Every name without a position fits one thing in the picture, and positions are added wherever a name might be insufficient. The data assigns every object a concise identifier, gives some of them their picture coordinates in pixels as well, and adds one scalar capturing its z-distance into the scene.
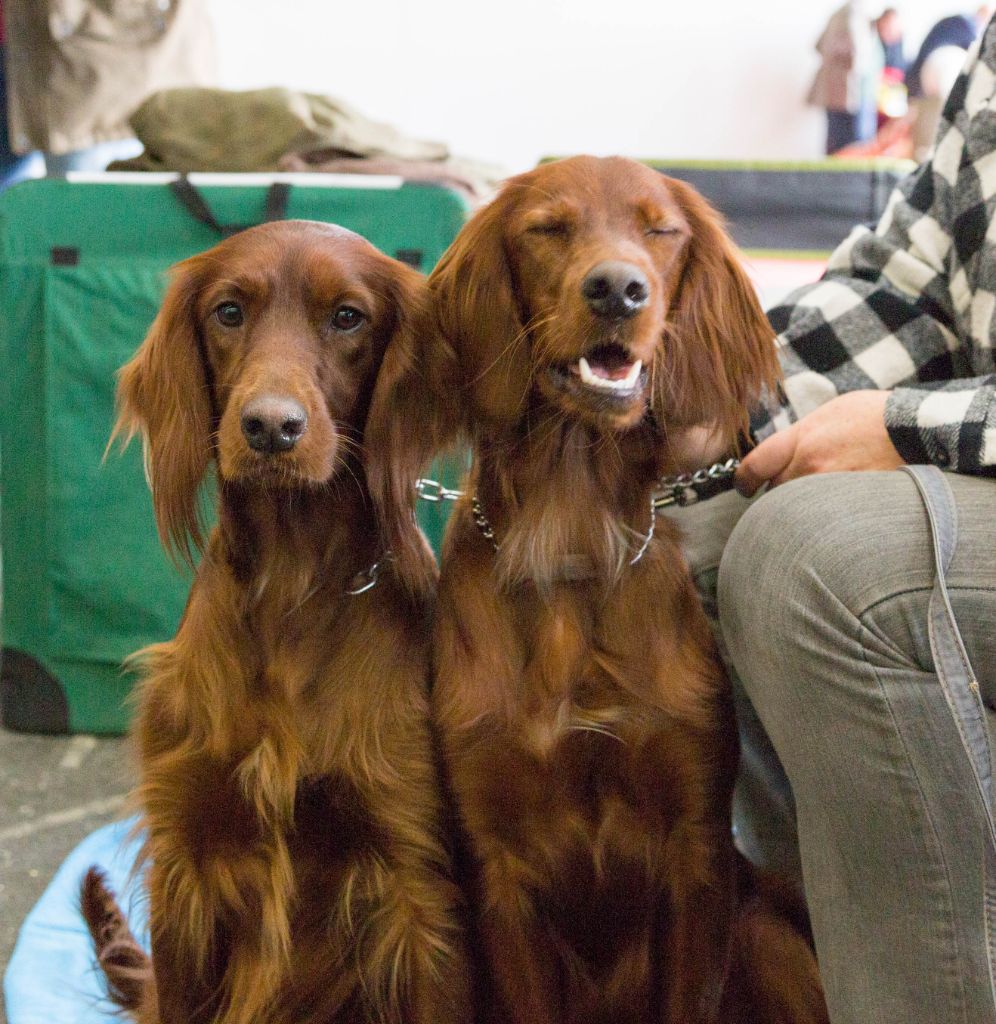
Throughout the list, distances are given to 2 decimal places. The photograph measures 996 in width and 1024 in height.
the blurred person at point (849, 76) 5.62
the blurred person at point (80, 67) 2.79
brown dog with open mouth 1.23
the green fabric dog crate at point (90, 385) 2.18
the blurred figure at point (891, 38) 5.66
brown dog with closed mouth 1.26
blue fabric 1.57
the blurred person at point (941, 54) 5.40
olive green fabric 2.37
